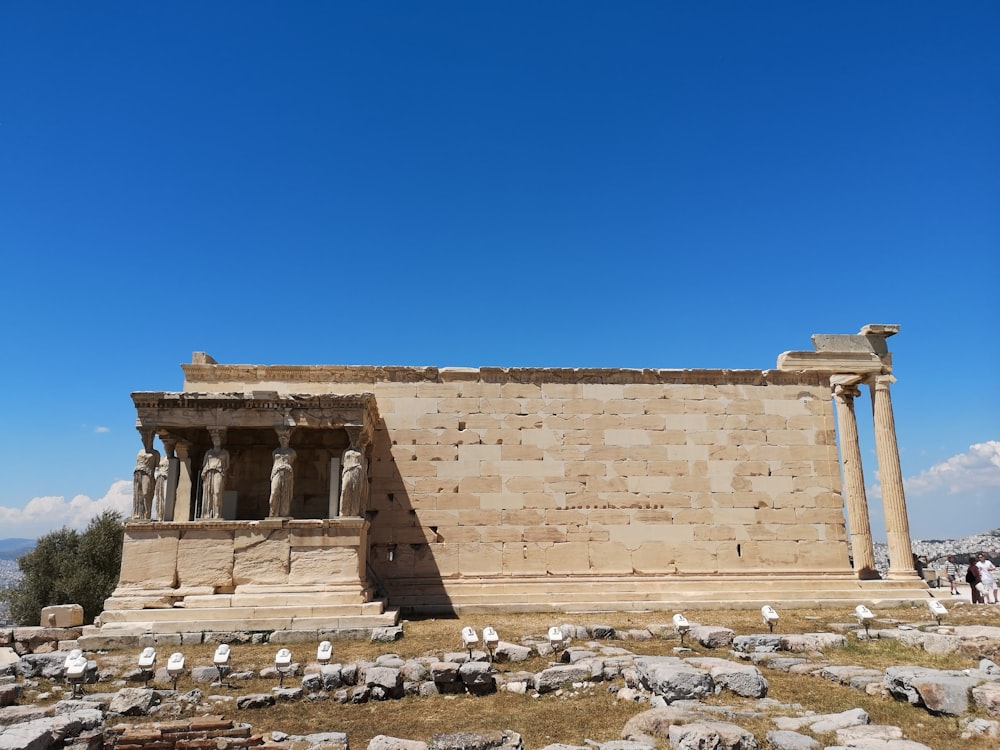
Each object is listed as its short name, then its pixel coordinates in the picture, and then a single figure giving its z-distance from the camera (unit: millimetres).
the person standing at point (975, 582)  17656
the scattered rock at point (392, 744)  6341
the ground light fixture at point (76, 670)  8922
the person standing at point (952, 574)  21088
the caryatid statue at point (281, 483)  14305
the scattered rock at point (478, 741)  6453
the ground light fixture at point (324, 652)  9462
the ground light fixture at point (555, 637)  10125
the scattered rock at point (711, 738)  5938
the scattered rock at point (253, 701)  8383
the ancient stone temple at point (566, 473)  15969
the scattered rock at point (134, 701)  8133
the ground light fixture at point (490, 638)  9692
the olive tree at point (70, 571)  24828
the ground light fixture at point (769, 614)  11297
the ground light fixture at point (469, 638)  9680
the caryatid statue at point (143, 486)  14203
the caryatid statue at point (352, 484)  14445
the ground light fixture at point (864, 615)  11398
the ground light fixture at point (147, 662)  9461
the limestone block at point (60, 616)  13797
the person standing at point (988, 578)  17125
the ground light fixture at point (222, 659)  9562
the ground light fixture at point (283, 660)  9500
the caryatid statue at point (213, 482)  14352
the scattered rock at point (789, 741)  5996
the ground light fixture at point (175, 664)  8859
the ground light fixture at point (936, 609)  12000
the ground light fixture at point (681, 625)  11000
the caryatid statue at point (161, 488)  14422
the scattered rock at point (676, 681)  7730
